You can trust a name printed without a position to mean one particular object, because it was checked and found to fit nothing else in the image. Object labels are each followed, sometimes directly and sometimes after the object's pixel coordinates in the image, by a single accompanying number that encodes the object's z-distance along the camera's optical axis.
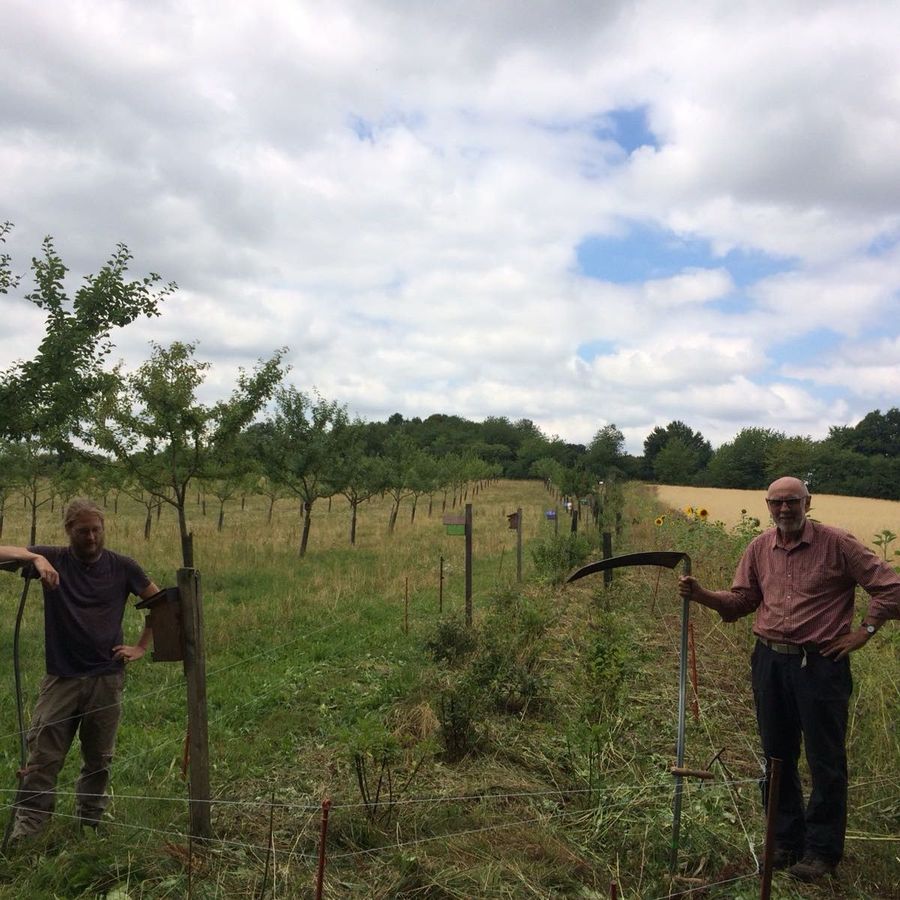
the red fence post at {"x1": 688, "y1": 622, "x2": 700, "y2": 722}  5.01
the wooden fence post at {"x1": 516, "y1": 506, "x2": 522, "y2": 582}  11.24
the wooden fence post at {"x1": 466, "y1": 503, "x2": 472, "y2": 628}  7.52
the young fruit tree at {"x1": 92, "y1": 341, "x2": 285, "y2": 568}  11.84
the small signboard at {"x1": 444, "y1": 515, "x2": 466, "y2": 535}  9.12
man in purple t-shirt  3.38
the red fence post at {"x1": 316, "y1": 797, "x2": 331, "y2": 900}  2.65
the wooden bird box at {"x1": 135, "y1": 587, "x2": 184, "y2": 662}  3.32
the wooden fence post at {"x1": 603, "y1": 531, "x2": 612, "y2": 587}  10.92
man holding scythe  3.17
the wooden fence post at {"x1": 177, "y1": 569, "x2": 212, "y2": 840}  3.30
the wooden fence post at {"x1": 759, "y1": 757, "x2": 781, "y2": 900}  2.50
